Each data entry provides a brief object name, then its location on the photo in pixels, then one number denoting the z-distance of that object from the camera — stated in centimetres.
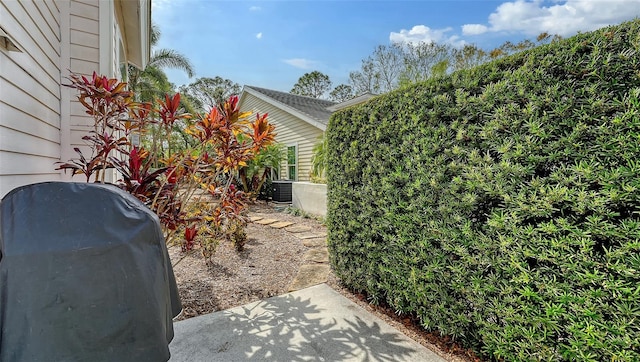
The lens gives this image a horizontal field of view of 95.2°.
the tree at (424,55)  1702
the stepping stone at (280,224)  766
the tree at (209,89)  3209
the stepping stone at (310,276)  404
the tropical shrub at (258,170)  1146
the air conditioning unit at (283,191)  1210
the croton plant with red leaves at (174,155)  268
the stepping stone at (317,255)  500
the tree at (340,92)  3424
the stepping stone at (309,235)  659
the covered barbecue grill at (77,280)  108
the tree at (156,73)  1883
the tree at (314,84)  3666
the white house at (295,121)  1164
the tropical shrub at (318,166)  969
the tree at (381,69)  2003
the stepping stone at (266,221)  802
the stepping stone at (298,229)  720
